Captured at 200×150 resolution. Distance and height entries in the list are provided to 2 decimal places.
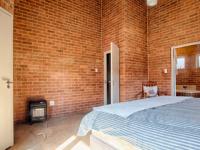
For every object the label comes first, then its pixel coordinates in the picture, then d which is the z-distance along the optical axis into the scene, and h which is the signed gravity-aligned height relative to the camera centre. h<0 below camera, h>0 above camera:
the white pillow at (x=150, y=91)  4.30 -0.41
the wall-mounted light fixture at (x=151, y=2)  3.60 +1.68
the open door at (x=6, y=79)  2.14 -0.04
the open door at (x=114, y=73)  3.92 +0.08
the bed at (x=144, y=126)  0.99 -0.38
